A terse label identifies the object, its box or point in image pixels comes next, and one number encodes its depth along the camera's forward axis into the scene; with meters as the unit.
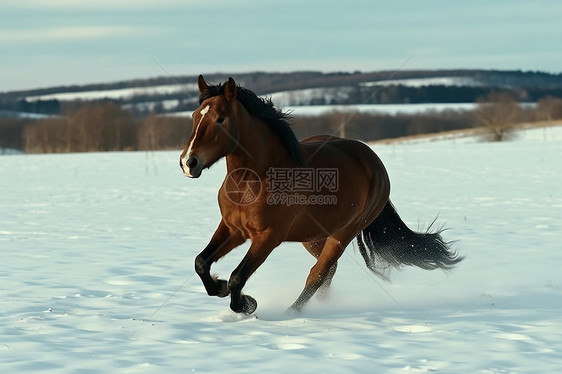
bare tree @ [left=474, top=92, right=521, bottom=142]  116.87
